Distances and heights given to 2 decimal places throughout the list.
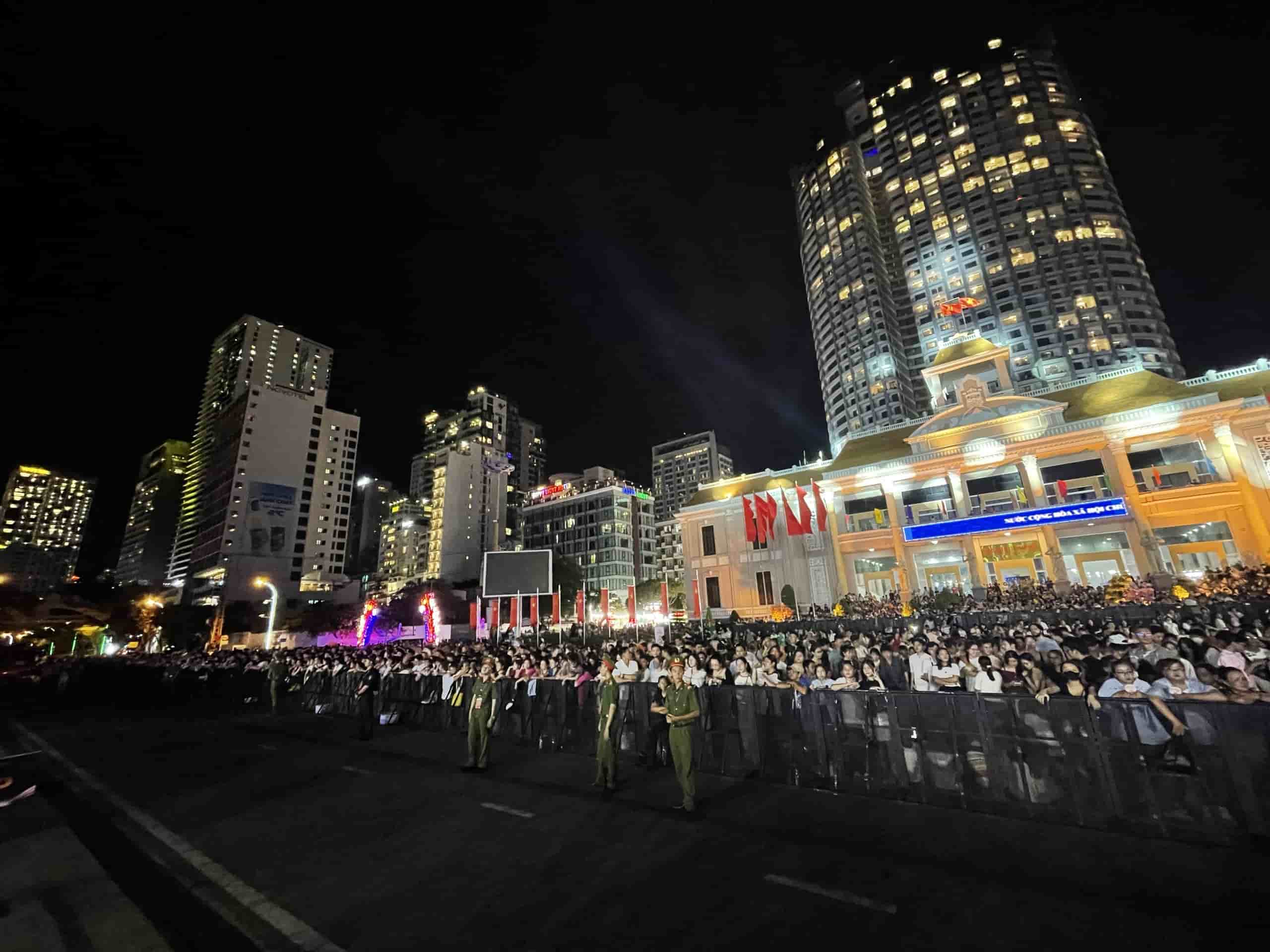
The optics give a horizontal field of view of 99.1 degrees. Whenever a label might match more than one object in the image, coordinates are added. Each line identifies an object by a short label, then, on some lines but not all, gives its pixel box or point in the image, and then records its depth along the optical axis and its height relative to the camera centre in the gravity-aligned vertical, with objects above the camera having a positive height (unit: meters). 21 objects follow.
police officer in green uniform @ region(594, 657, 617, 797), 8.58 -1.86
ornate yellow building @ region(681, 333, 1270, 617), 29.48 +6.75
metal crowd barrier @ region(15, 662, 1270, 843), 5.82 -1.92
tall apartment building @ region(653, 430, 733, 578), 139.12 +39.10
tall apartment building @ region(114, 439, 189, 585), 145.25 +37.65
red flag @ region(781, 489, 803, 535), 37.84 +6.19
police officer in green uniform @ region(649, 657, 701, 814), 7.52 -1.42
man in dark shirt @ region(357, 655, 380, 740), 13.34 -1.57
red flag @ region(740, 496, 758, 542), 39.33 +6.55
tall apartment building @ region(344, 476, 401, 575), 167.38 +36.29
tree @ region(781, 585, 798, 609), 37.09 +1.27
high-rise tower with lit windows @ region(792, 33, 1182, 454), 76.81 +58.35
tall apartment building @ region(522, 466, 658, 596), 110.69 +21.07
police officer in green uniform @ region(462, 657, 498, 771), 10.12 -1.57
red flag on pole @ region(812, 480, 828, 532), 38.56 +7.13
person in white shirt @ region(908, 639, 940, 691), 10.31 -1.16
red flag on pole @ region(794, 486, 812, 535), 37.97 +6.84
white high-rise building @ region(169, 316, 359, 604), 96.31 +30.26
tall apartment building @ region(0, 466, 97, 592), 140.88 +42.01
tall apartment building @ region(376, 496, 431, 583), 135.00 +24.15
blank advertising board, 28.41 +3.08
